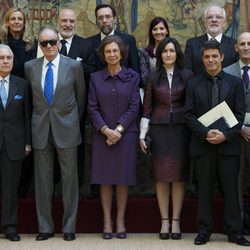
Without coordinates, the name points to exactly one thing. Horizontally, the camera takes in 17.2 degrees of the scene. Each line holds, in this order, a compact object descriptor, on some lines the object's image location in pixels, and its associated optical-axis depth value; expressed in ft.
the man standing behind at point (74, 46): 29.43
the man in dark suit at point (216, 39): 29.35
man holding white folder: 27.45
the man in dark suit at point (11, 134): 28.07
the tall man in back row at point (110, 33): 29.58
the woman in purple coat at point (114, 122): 28.22
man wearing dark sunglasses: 28.17
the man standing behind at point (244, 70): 28.43
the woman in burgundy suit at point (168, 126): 28.12
